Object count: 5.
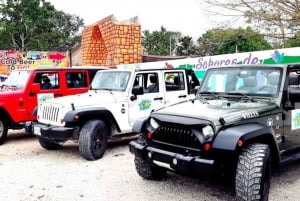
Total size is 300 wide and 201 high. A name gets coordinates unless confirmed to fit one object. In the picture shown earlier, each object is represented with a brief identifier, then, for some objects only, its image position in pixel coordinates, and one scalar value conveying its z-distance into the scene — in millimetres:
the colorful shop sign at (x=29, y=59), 16938
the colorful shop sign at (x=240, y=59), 6489
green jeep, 2925
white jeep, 4829
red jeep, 6052
